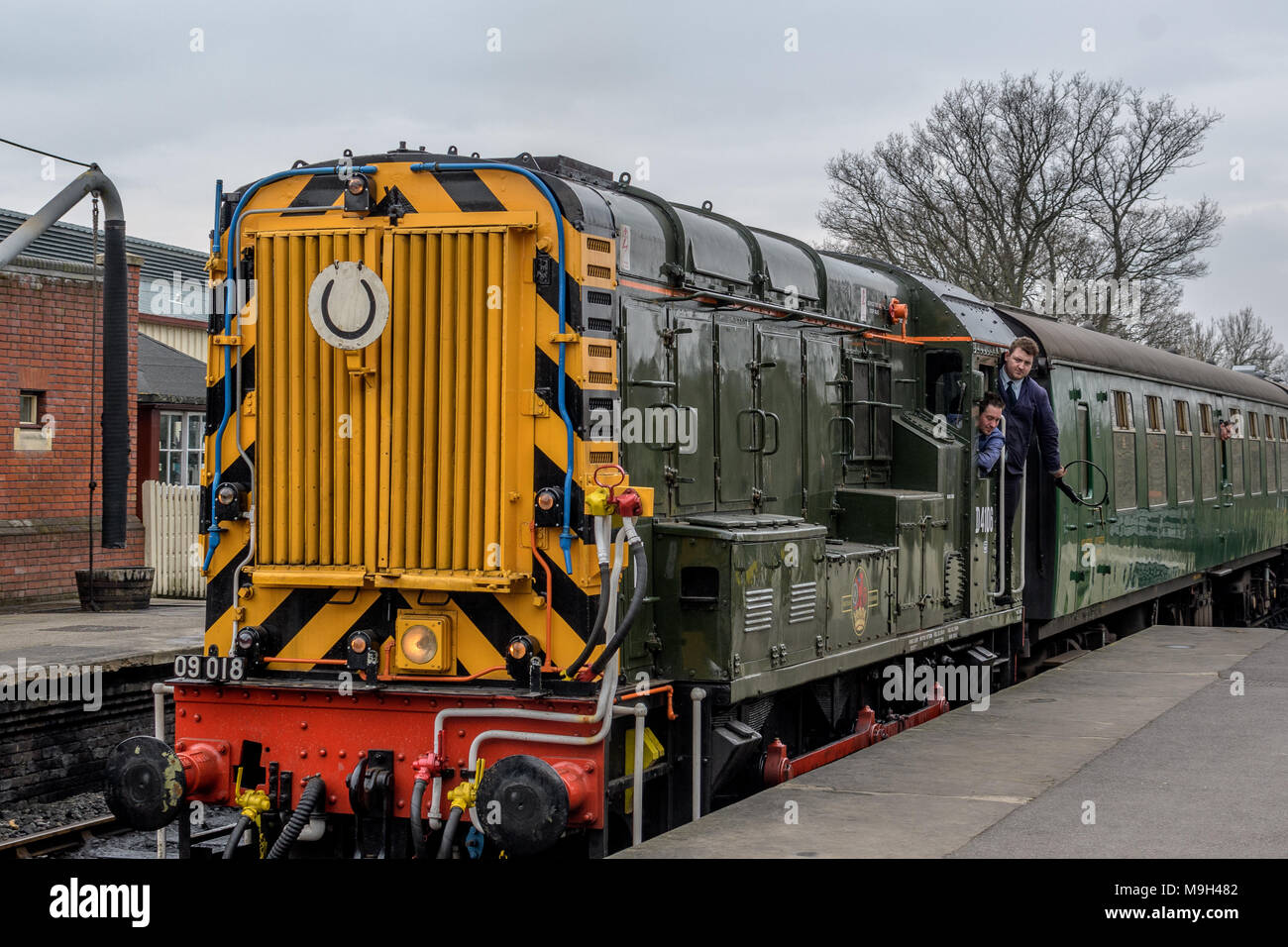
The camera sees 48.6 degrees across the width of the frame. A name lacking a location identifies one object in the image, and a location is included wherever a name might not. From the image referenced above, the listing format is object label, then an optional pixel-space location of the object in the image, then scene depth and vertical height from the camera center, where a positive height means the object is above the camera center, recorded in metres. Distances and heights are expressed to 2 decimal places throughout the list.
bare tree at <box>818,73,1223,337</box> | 37.53 +8.34
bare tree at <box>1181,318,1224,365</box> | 55.82 +7.42
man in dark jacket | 11.29 +0.89
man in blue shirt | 10.73 +0.66
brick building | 16.38 +1.28
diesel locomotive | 6.20 -0.04
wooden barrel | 16.20 -0.66
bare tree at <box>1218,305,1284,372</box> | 65.70 +8.37
